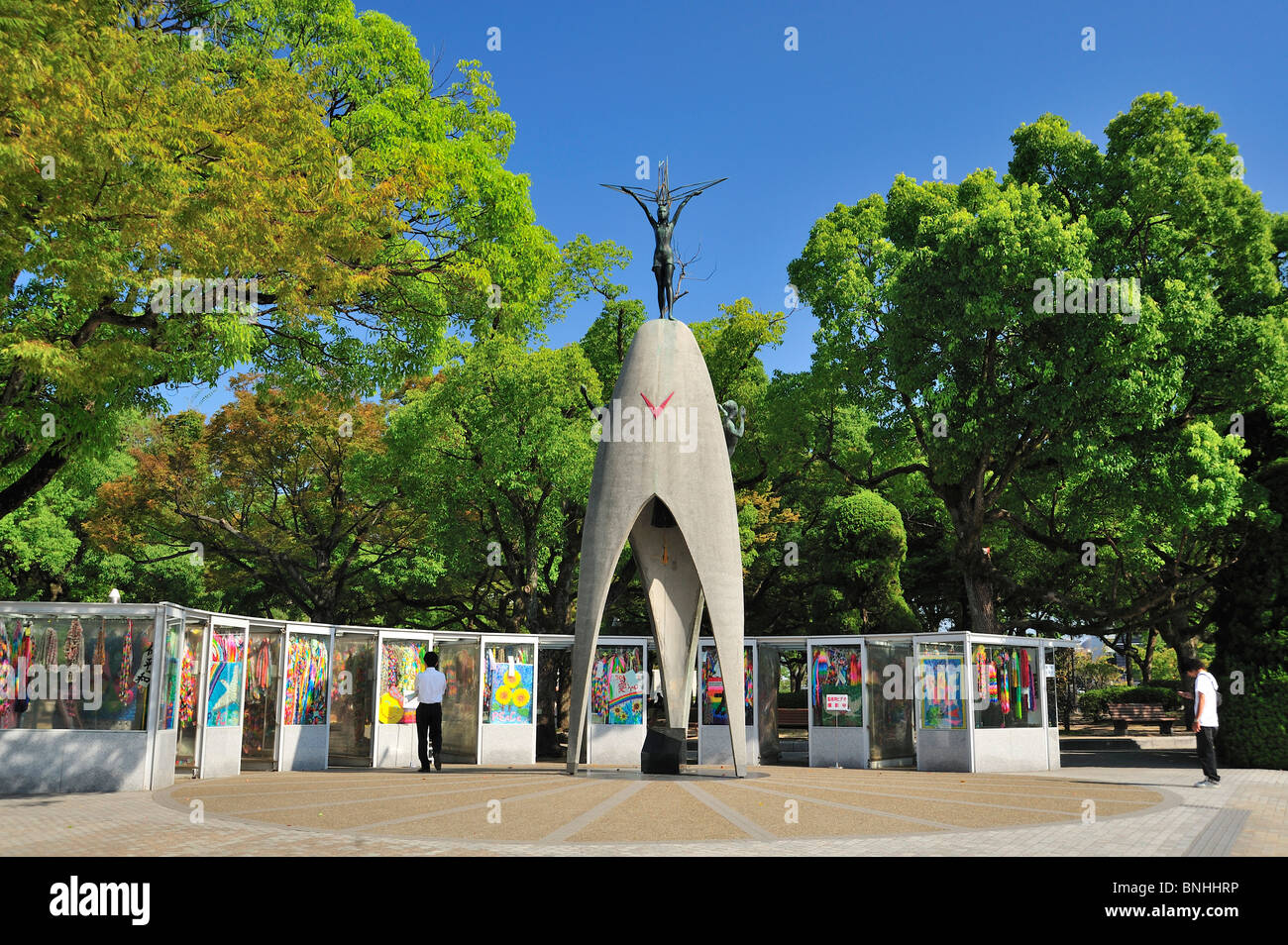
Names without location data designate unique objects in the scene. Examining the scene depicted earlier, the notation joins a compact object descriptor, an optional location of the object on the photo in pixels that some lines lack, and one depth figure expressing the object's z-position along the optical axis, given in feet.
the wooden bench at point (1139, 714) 111.65
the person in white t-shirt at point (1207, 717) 46.37
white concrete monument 48.42
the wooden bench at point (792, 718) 82.51
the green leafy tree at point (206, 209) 35.09
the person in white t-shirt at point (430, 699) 50.34
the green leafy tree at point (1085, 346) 64.44
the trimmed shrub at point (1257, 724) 59.41
